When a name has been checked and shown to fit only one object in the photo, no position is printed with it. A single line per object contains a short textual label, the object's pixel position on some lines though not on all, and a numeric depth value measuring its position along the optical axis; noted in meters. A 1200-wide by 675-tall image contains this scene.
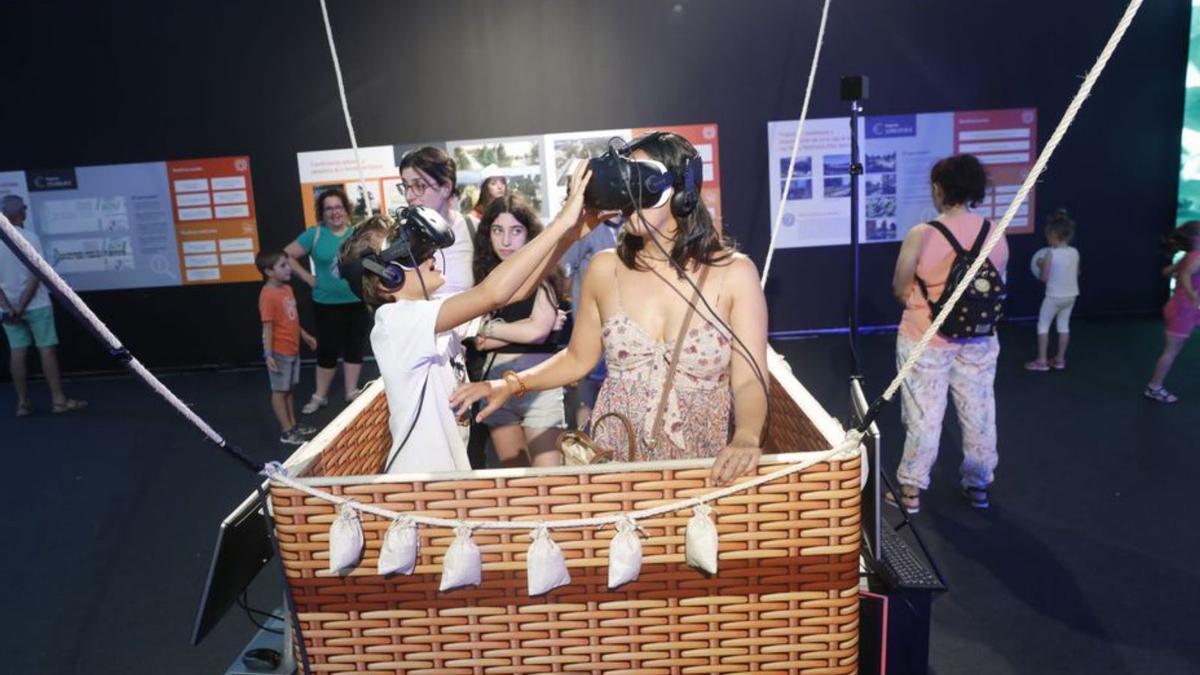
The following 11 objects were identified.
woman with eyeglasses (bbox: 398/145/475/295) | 2.79
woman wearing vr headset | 1.75
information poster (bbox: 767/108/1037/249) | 6.75
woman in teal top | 5.37
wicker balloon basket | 1.35
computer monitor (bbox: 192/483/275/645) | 1.48
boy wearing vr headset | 1.72
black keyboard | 1.84
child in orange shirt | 4.76
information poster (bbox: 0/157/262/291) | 6.96
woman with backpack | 3.27
